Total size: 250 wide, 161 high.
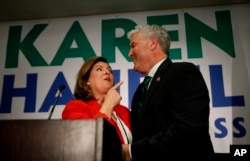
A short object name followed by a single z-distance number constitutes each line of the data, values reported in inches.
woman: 64.4
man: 50.5
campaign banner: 90.8
